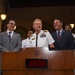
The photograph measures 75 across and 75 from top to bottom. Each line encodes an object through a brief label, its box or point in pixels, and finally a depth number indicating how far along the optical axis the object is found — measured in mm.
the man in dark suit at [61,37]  4715
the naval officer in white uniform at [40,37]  3852
